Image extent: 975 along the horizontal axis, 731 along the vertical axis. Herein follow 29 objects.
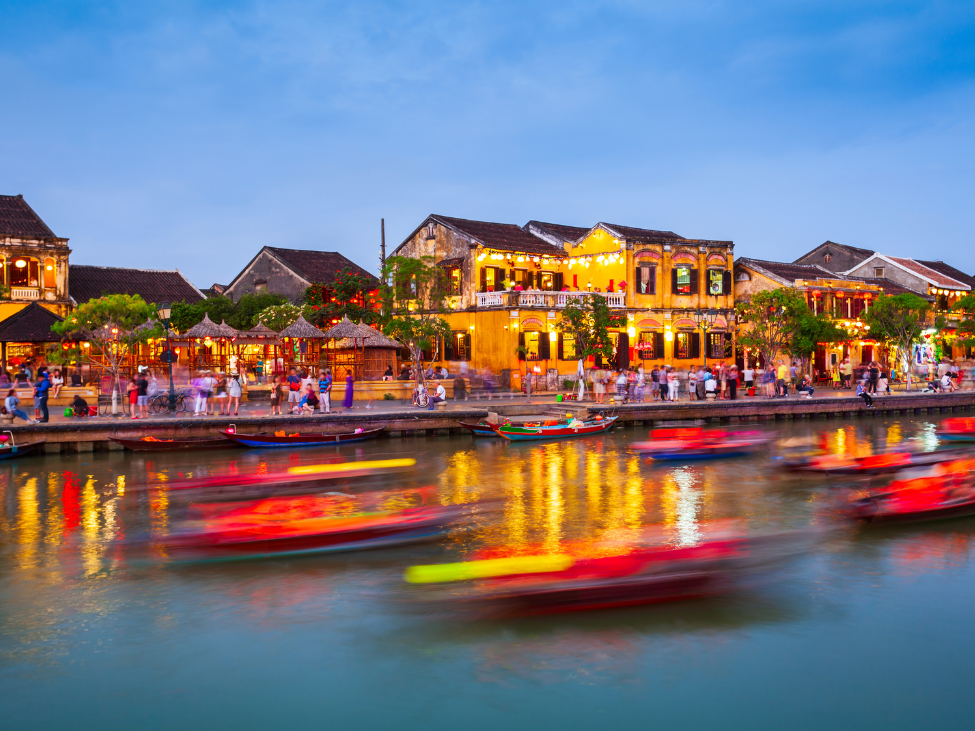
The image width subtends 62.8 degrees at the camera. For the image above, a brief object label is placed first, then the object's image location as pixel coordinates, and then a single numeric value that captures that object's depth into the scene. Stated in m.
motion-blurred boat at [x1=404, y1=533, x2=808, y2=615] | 9.99
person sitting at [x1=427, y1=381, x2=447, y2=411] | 32.12
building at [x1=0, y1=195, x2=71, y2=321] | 44.34
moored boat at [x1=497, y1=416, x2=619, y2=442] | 28.47
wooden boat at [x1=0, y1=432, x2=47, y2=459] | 24.25
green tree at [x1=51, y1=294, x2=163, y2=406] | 31.73
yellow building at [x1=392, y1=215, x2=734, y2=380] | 40.47
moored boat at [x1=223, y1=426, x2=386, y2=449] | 25.84
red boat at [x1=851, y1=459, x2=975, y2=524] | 14.91
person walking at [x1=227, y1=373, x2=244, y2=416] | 28.88
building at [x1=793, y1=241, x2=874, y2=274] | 66.00
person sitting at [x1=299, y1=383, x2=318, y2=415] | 29.02
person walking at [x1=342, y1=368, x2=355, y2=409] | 30.42
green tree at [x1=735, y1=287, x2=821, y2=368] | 42.44
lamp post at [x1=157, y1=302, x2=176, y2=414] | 27.53
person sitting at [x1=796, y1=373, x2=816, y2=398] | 37.94
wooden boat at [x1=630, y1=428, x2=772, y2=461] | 24.00
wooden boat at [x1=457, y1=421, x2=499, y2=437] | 29.28
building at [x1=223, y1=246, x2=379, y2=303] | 50.81
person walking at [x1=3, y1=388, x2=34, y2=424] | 26.36
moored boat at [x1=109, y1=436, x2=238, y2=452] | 25.52
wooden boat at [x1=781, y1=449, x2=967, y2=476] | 17.23
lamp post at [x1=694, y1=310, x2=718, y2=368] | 45.66
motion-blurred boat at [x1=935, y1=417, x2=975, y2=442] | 27.71
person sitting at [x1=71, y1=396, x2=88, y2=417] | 27.80
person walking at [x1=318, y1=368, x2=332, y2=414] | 29.34
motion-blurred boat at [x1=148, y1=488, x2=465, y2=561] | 12.91
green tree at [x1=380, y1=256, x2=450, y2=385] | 38.69
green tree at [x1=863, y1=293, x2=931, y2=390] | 46.59
